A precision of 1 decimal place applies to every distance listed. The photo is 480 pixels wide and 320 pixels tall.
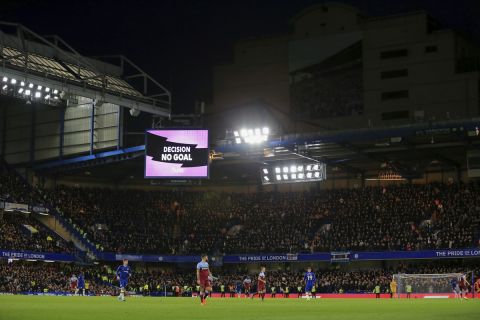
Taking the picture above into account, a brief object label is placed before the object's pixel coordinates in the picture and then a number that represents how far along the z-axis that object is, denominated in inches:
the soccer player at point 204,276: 1262.2
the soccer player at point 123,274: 1526.2
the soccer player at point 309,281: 1824.6
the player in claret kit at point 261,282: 1725.6
